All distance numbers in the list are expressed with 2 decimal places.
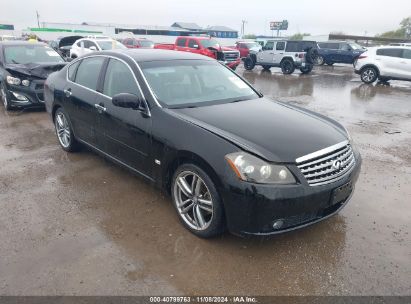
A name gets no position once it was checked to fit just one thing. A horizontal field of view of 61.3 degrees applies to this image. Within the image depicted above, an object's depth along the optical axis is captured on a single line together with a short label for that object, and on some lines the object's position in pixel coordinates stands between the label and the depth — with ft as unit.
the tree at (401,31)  214.07
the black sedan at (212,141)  9.30
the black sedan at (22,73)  25.91
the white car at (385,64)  46.83
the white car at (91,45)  55.97
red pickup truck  60.03
